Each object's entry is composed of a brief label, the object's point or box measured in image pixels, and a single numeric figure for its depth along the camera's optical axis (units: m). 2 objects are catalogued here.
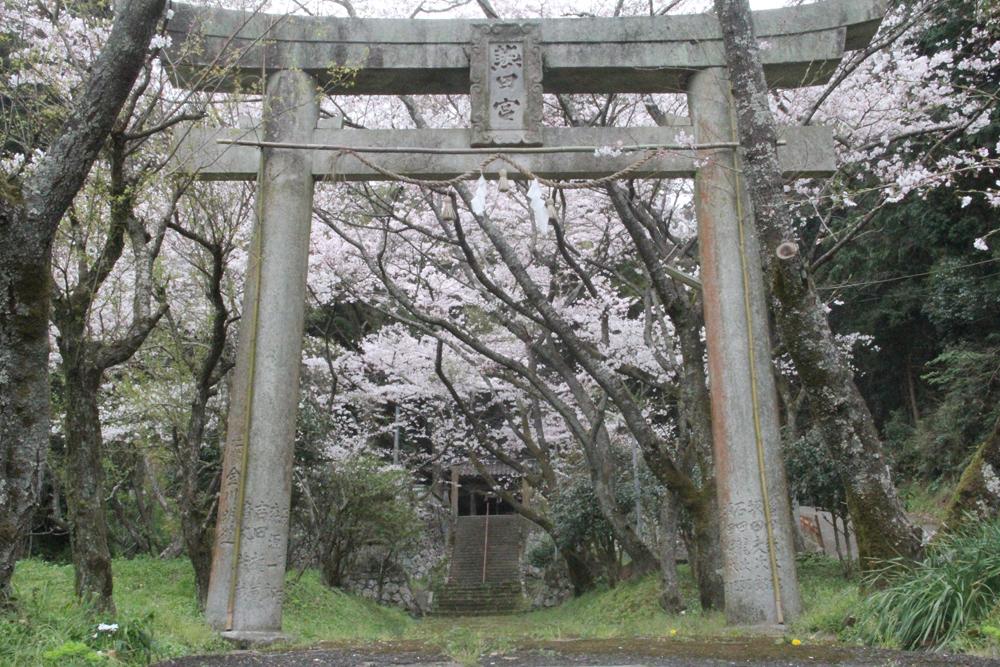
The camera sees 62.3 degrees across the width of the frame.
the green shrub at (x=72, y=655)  3.51
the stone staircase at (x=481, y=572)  20.14
